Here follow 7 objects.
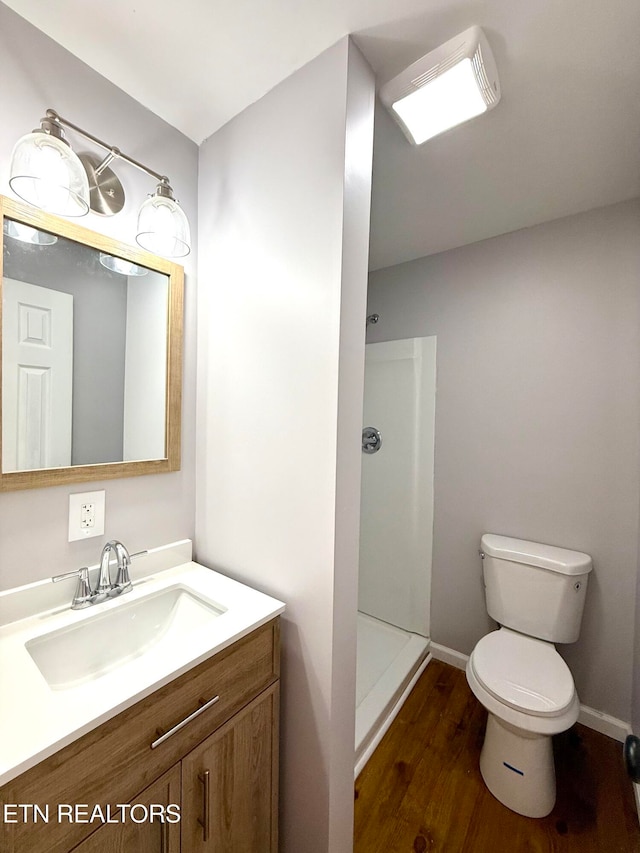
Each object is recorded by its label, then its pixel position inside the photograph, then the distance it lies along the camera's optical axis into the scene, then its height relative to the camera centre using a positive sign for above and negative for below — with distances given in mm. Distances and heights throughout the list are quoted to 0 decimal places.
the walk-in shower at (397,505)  2133 -551
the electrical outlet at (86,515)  1021 -306
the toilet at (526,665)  1273 -1002
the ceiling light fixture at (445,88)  914 +974
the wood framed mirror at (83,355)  916 +179
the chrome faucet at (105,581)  993 -499
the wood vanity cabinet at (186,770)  601 -746
